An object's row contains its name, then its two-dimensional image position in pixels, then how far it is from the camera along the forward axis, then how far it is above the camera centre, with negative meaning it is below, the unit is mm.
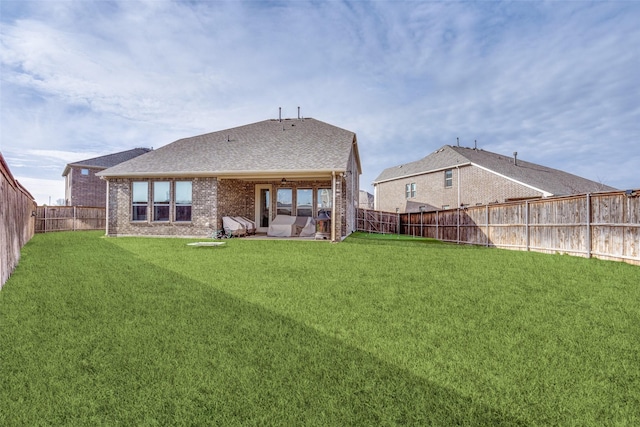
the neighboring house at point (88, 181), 34094 +3631
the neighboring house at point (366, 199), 50712 +2627
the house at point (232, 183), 15113 +1649
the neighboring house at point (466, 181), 23625 +2851
